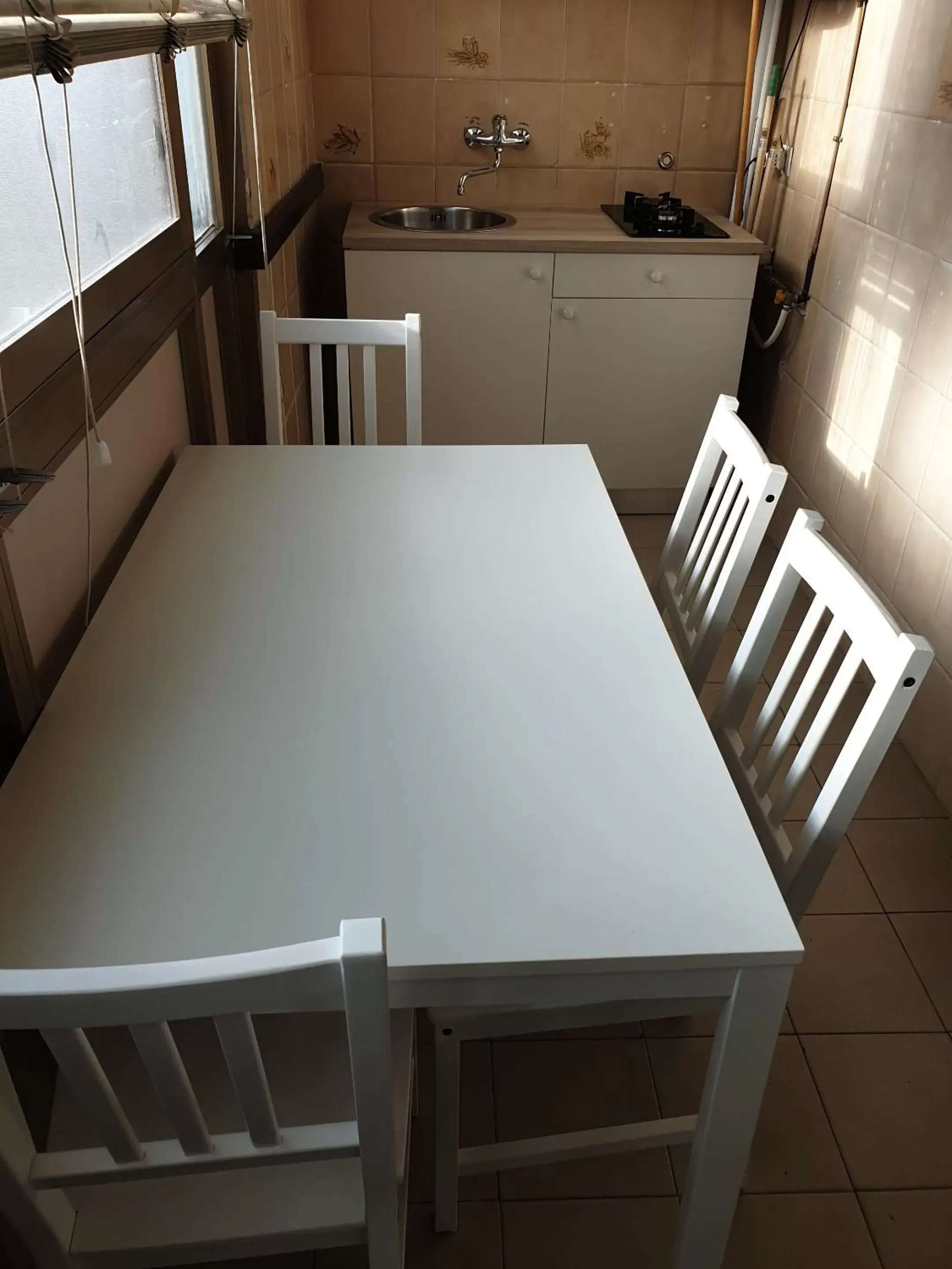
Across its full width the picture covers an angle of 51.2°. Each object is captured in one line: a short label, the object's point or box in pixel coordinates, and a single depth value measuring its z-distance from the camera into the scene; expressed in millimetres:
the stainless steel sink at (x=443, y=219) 3248
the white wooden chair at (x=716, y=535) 1522
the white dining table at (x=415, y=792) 912
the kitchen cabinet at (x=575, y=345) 2939
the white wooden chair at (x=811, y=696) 1093
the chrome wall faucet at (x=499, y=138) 3178
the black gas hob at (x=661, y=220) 2990
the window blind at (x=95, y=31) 945
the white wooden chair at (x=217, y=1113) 675
